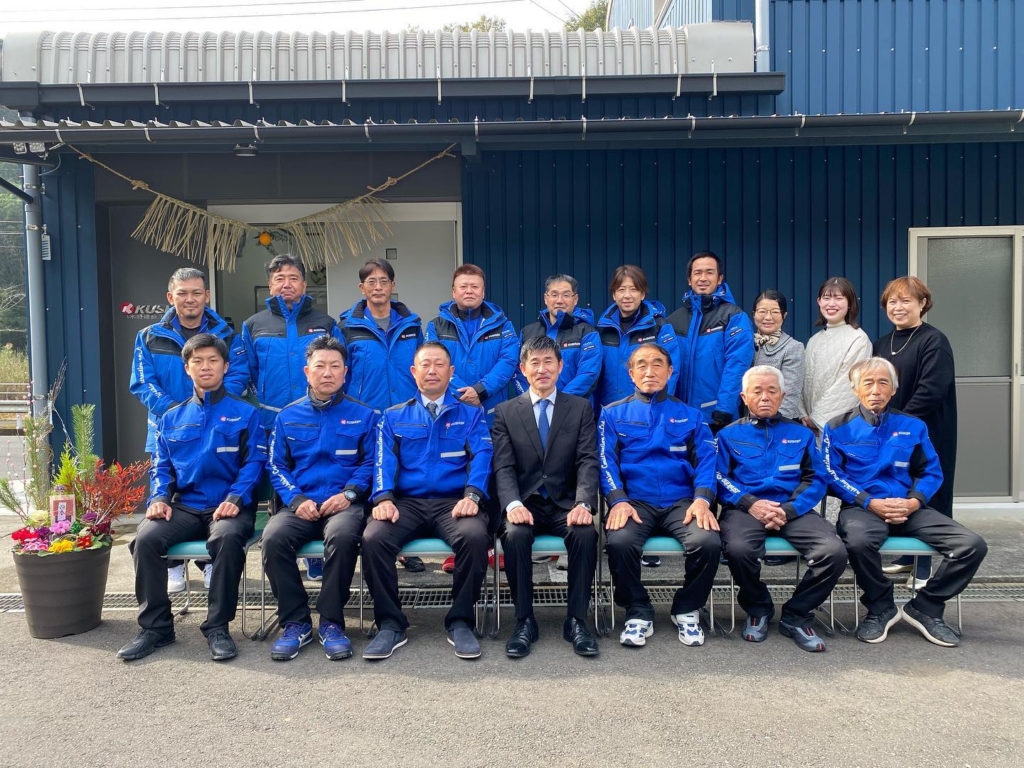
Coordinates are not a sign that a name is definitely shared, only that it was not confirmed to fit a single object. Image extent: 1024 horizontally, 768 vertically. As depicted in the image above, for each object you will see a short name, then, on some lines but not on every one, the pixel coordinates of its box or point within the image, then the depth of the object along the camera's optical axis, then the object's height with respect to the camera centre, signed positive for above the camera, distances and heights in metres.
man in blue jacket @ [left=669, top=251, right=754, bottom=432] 4.62 +0.06
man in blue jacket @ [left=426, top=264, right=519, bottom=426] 4.71 +0.13
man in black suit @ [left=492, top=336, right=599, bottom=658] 3.83 -0.60
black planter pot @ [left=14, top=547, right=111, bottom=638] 3.89 -1.13
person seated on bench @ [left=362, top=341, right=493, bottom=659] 3.81 -0.67
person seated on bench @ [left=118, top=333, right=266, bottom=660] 3.79 -0.64
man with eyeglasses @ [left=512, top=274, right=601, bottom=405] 4.62 +0.13
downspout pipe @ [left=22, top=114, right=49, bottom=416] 5.99 +0.58
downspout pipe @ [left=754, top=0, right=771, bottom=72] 5.96 +2.42
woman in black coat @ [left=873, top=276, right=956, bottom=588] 4.44 -0.11
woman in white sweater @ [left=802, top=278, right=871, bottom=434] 4.61 -0.01
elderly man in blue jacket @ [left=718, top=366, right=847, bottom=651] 3.81 -0.76
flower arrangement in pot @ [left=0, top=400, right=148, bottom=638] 3.91 -0.88
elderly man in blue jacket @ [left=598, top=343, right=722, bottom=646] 3.90 -0.57
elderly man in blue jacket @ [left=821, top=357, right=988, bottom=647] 3.84 -0.76
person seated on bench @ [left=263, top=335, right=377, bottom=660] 3.77 -0.66
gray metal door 6.27 +0.07
